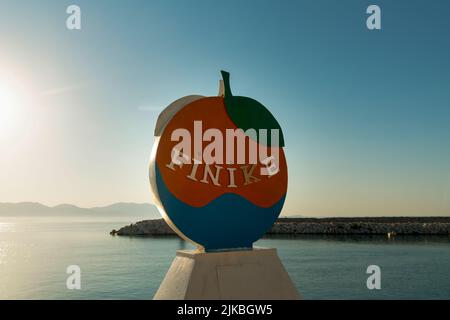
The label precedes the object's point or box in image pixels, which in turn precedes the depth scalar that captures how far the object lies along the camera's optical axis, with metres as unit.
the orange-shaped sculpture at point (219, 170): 10.71
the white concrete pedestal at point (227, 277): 10.64
